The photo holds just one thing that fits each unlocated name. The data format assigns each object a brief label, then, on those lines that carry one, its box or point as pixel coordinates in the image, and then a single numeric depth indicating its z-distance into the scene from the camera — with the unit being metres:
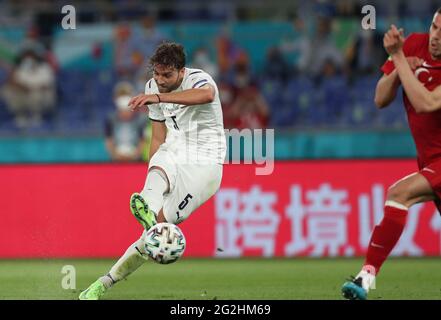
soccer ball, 7.95
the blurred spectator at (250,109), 16.53
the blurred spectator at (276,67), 17.38
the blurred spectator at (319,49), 17.34
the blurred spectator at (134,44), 17.50
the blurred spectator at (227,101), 16.64
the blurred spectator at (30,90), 17.36
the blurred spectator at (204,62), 17.39
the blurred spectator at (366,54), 17.08
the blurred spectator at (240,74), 17.11
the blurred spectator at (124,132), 15.87
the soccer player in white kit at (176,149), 8.27
